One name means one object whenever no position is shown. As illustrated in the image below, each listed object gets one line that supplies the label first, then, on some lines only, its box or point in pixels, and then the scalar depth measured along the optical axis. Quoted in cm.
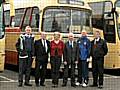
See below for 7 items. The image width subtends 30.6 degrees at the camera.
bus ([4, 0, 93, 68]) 853
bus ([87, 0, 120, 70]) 937
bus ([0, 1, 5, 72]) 832
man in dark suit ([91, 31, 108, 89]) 735
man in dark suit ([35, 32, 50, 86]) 743
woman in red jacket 740
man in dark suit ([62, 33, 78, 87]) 747
